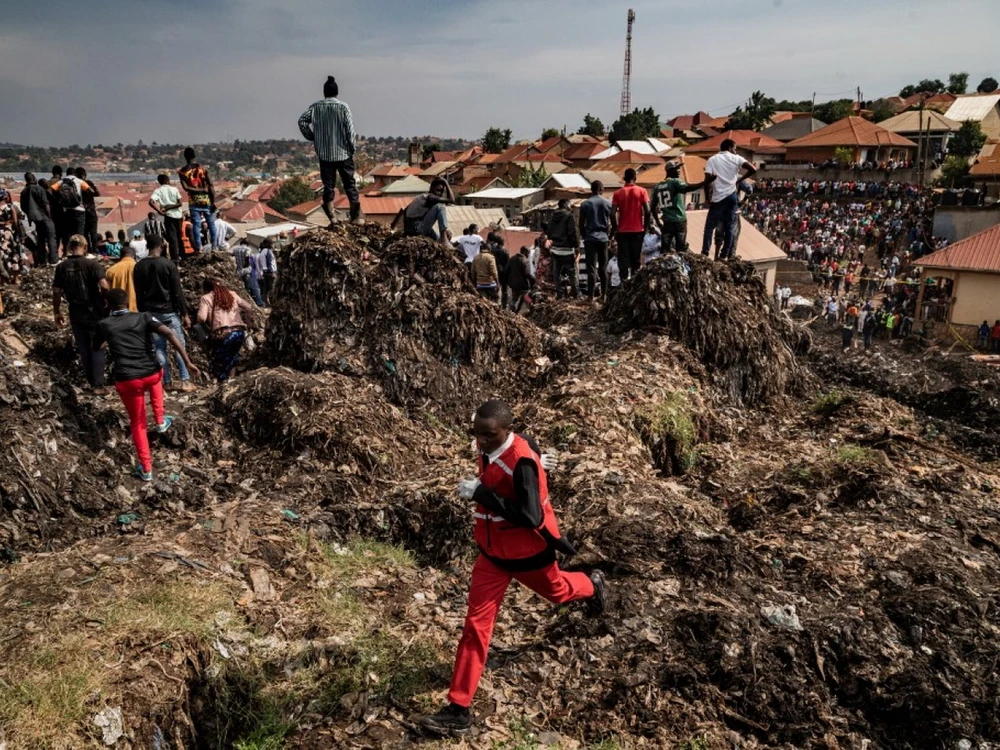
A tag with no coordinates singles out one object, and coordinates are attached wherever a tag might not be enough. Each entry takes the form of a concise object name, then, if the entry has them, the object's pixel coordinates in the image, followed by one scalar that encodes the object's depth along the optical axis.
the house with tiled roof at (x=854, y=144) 50.31
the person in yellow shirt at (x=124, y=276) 6.98
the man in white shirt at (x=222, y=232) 11.14
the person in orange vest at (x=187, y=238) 10.74
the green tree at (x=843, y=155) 48.62
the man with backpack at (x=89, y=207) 11.25
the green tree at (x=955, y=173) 40.47
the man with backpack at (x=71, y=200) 11.03
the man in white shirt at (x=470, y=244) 10.54
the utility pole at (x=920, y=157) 44.25
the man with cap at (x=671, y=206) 9.31
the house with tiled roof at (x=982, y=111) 61.94
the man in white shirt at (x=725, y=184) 8.85
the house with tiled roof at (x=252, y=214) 59.50
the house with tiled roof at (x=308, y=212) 60.43
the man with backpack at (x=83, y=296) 6.79
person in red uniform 3.57
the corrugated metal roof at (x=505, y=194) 48.22
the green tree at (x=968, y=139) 51.03
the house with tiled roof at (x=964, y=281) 22.73
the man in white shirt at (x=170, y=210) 9.85
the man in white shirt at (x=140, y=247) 11.26
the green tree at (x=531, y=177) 58.25
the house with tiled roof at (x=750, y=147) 58.41
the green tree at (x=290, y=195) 89.44
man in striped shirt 7.93
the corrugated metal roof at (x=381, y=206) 54.23
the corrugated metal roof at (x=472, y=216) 37.91
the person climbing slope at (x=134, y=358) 5.56
